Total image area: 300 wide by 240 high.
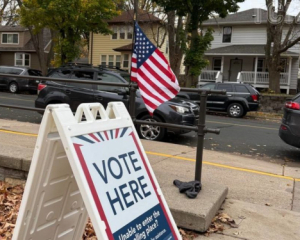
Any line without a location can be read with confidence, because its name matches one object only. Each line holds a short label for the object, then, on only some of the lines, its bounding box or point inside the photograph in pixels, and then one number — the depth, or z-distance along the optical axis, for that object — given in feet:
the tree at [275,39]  69.87
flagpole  12.90
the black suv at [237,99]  57.06
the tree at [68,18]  73.34
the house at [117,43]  115.24
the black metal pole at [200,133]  11.47
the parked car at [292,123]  24.27
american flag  11.41
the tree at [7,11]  125.49
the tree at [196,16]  63.98
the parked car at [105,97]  27.66
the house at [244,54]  96.94
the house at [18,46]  131.44
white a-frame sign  6.30
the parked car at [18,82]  75.00
